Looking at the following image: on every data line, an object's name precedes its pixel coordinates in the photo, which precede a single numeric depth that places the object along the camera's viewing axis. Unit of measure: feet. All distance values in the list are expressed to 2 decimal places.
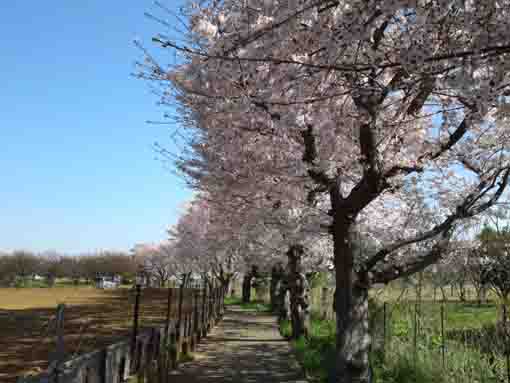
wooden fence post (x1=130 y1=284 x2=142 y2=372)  22.94
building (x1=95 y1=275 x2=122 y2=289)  237.39
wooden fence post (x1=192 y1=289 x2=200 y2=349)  44.32
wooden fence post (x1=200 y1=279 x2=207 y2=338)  51.44
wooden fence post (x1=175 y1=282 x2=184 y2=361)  35.01
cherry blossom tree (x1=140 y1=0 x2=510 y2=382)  12.42
